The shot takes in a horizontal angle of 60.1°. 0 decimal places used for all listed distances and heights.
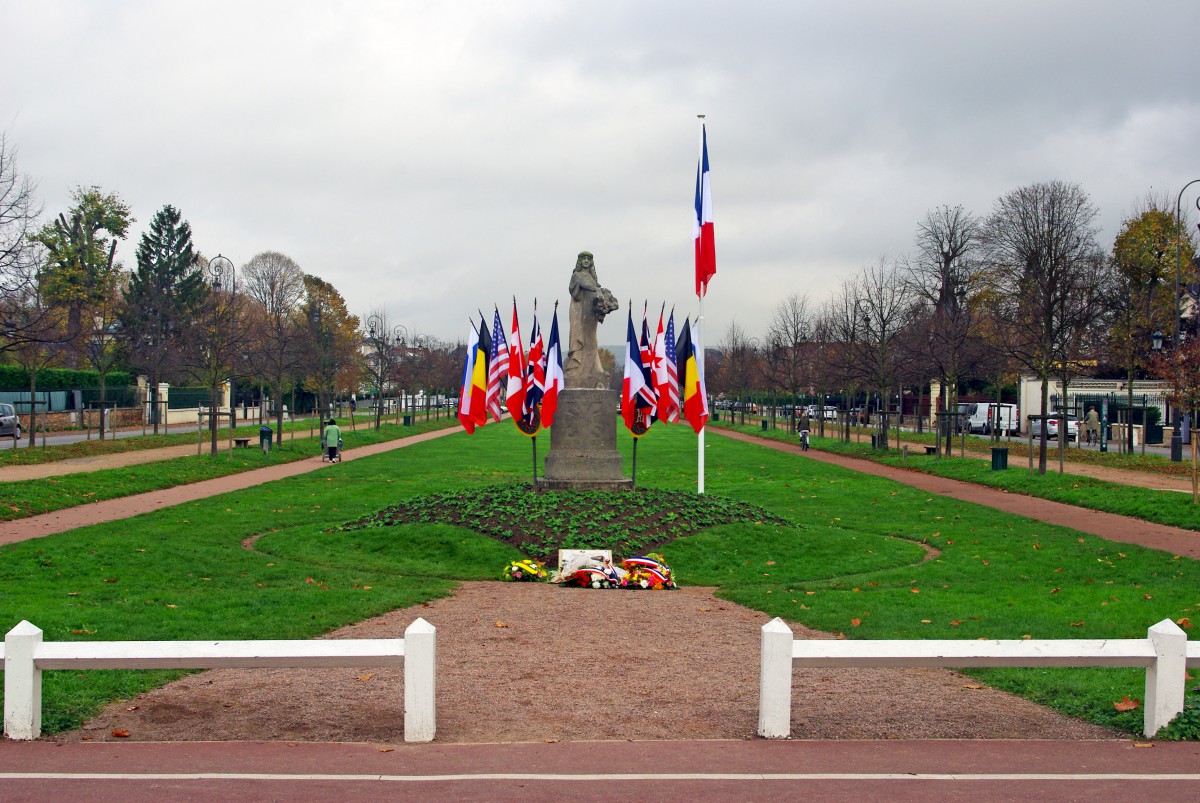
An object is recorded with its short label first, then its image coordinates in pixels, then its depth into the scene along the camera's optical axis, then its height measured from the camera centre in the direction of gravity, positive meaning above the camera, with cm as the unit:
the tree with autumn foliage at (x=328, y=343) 5059 +221
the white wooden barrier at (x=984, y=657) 682 -175
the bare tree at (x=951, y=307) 4109 +539
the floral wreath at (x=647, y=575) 1395 -254
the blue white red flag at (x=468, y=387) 1847 -4
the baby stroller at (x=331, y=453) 3631 -253
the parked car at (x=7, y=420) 4069 -173
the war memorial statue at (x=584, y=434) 1905 -87
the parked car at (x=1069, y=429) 4869 -173
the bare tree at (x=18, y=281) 2348 +226
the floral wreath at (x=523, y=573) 1438 -260
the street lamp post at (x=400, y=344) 6975 +277
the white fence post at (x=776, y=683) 675 -193
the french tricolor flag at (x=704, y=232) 2019 +309
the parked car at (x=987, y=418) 5585 -141
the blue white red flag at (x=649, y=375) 1877 +23
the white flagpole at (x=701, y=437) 1939 -93
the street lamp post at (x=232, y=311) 3591 +260
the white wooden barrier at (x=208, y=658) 666 -181
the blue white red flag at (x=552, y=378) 1805 +14
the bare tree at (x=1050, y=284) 3073 +371
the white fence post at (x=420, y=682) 668 -193
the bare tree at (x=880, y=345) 4084 +200
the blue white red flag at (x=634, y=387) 1875 +1
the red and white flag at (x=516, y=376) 1845 +17
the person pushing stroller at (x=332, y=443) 3591 -213
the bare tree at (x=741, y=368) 7694 +162
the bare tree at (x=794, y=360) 5903 +185
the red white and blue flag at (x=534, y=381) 1858 +9
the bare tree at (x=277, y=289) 6188 +829
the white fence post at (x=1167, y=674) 683 -182
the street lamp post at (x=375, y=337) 5661 +274
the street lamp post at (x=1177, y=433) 3359 -119
